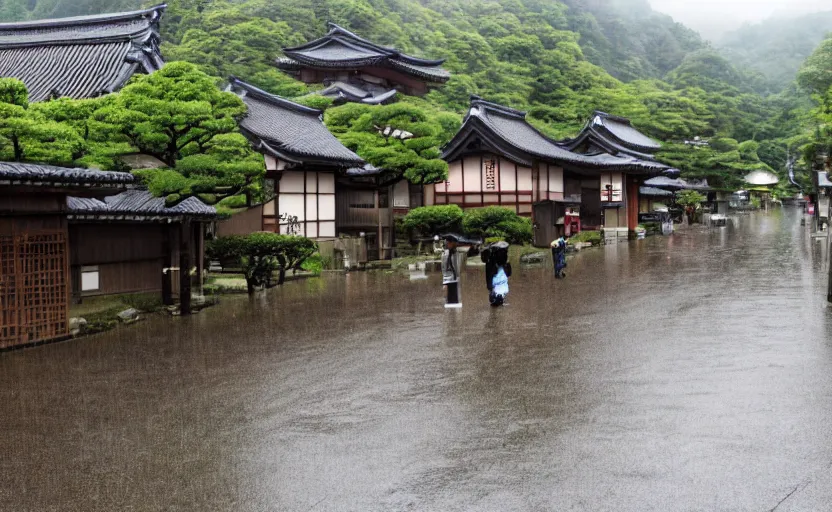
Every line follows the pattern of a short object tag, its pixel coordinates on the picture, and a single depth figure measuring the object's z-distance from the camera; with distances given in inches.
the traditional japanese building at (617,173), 1774.1
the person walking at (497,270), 650.8
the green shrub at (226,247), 890.7
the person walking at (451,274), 644.7
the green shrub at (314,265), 1045.2
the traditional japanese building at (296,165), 1110.4
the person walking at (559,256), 886.4
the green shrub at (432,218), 1327.5
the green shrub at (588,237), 1496.1
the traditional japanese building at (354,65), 1999.3
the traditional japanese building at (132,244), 675.4
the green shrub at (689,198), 2485.2
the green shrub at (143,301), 701.9
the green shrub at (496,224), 1355.8
